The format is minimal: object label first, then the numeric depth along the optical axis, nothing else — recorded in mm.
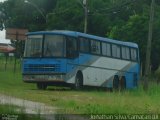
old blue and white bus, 29188
